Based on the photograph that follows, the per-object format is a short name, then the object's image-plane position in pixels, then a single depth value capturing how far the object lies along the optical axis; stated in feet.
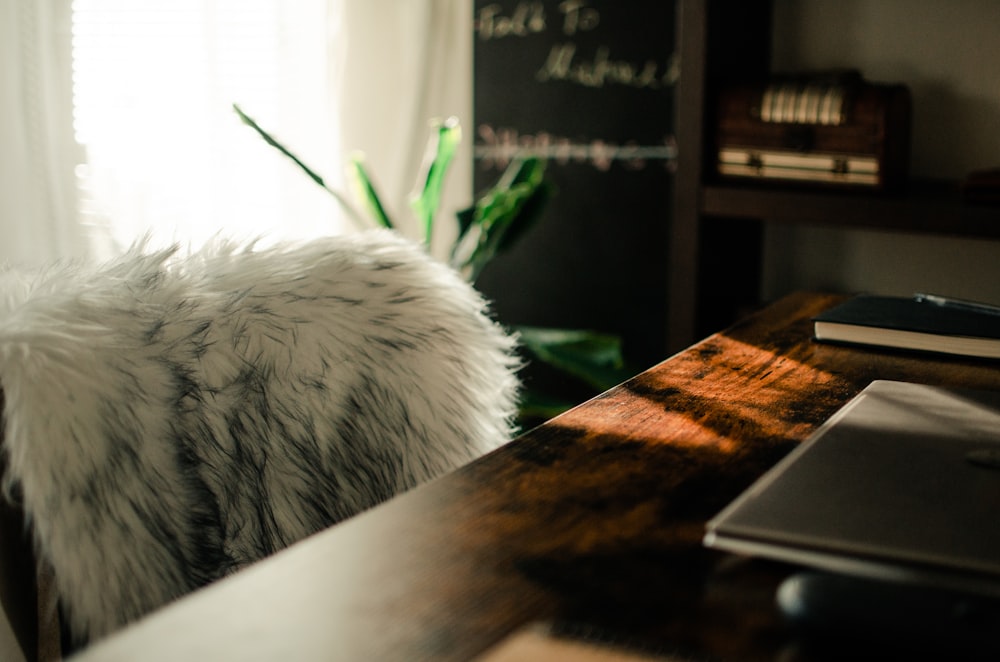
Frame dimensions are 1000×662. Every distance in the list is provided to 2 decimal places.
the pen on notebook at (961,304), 3.77
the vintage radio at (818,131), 5.53
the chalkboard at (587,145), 7.26
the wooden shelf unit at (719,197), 5.45
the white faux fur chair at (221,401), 2.65
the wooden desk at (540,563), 1.70
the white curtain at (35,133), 6.05
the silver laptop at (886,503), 1.92
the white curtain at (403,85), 8.54
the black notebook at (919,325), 3.52
